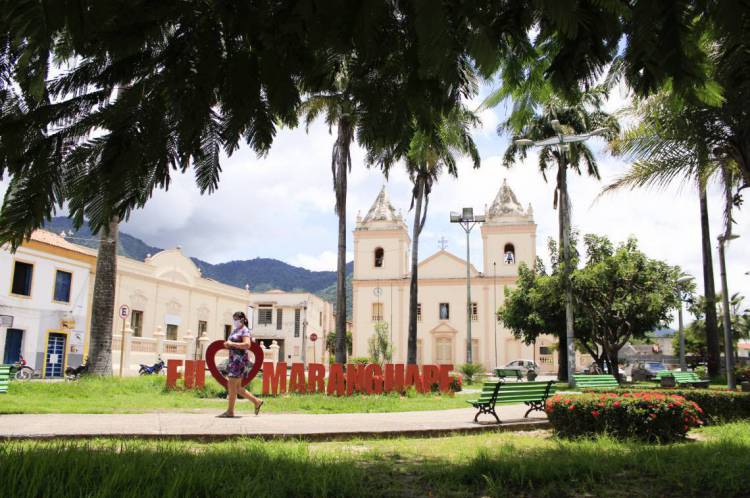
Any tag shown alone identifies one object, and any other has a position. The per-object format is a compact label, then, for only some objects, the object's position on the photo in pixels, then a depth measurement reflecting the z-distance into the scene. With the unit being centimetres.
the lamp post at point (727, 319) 1683
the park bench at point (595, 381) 1535
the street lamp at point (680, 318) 2874
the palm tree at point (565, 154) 2838
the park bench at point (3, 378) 1390
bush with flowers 838
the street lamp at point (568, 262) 2092
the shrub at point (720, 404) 1077
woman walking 1037
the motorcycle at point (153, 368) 2682
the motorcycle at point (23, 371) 2593
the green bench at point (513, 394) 1073
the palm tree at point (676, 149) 923
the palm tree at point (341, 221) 2347
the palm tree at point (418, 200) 2614
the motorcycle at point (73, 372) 2121
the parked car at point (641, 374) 3198
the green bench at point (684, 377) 1970
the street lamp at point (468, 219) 3553
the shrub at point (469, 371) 3067
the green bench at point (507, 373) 3663
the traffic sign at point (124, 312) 2196
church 5769
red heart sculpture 1408
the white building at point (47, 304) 2683
